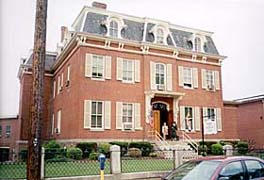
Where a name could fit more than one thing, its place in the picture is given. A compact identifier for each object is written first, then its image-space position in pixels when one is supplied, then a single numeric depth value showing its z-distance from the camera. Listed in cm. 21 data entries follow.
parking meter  800
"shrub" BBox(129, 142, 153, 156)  2070
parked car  675
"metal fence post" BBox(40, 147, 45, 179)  1009
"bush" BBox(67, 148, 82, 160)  1379
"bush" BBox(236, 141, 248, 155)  2493
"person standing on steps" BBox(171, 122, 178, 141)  2302
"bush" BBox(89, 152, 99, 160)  1463
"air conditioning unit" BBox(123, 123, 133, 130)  2220
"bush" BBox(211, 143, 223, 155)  1972
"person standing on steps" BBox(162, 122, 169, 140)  2361
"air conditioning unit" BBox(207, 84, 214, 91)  2680
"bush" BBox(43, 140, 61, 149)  2000
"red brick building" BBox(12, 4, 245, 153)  2155
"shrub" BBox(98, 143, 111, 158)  1911
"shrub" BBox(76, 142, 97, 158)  1980
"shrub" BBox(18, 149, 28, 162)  1122
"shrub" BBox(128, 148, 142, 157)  1853
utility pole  763
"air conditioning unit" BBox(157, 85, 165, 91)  2405
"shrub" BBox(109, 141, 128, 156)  2065
